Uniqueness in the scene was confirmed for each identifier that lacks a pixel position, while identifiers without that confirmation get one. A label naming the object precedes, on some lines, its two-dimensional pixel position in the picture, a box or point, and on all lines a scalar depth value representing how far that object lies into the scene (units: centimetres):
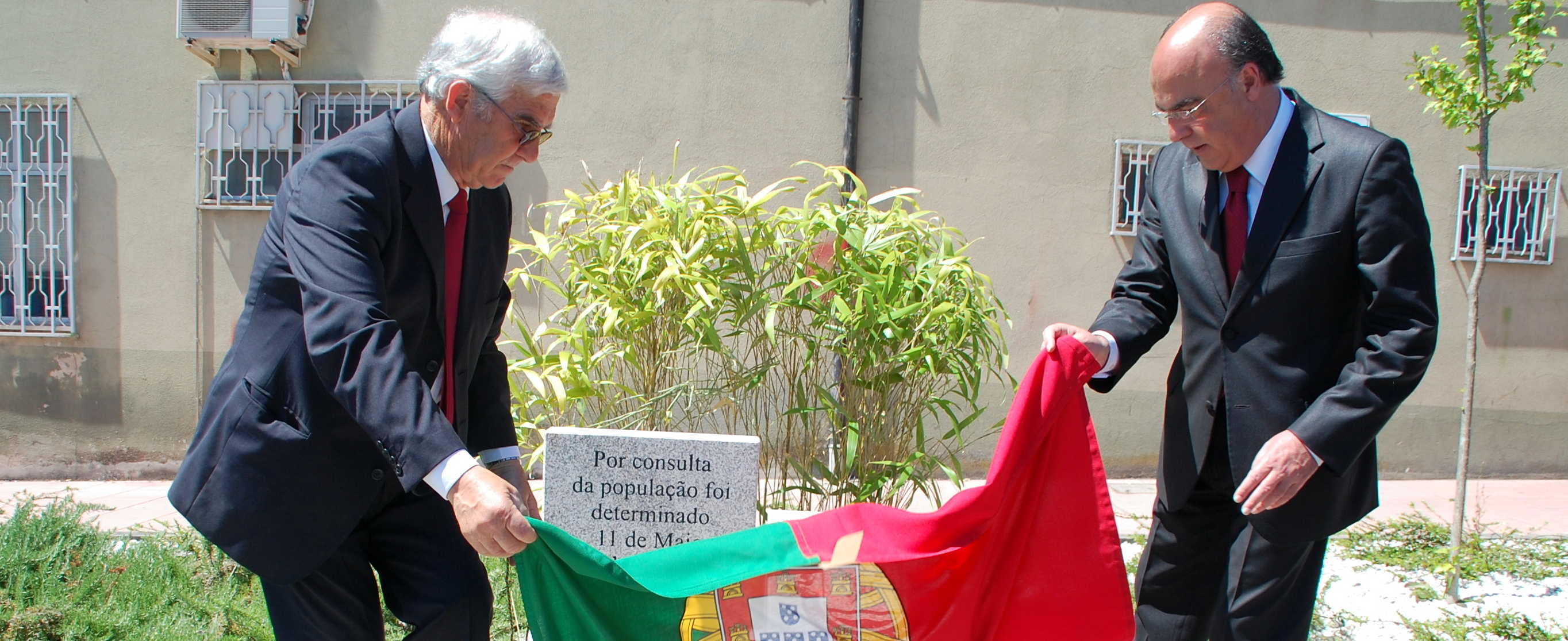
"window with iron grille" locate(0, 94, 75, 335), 638
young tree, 384
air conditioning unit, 604
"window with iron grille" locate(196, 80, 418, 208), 629
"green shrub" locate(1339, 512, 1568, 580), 435
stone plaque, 298
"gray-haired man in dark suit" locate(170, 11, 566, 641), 168
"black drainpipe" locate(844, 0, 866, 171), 618
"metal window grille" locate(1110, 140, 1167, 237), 648
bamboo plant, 338
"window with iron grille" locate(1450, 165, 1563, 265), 667
